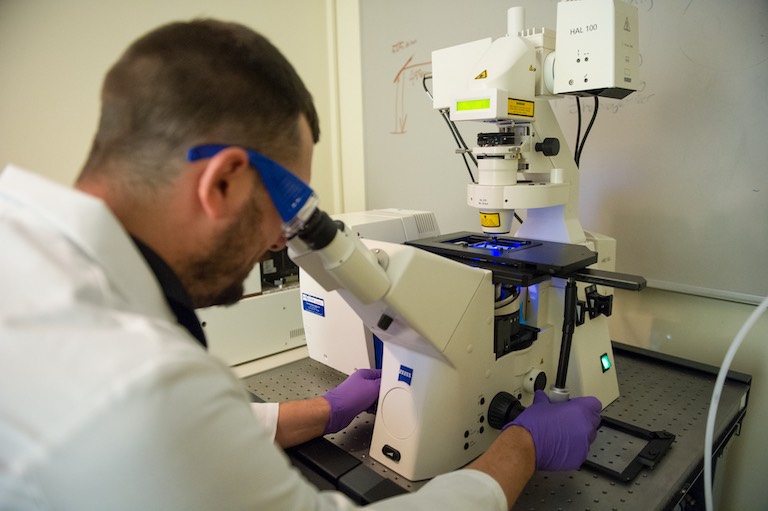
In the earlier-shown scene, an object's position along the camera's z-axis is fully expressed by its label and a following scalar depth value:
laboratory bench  0.87
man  0.39
